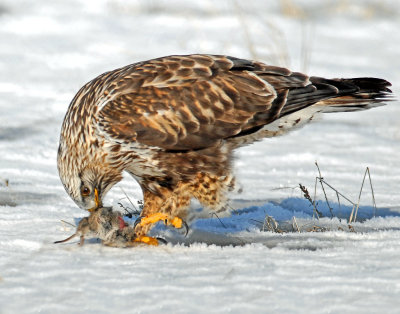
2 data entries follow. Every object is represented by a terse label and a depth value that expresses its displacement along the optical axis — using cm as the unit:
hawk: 1074
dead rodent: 999
